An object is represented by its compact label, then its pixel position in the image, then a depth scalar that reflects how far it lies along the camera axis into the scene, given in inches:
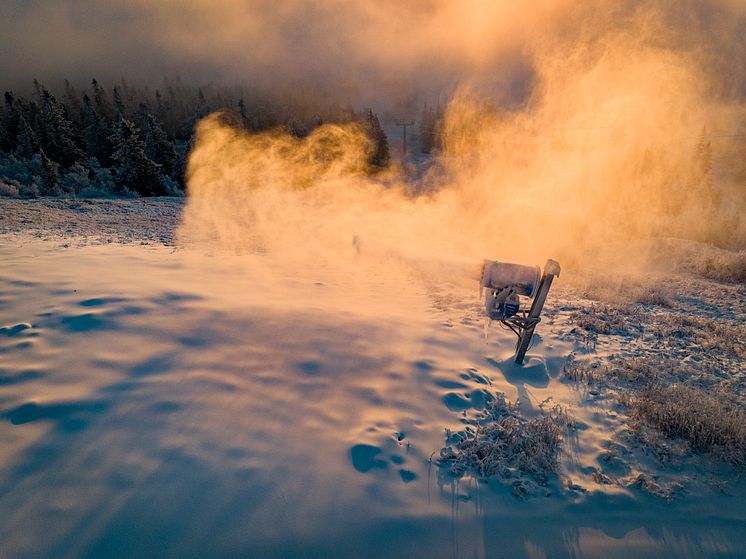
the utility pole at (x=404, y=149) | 2475.9
